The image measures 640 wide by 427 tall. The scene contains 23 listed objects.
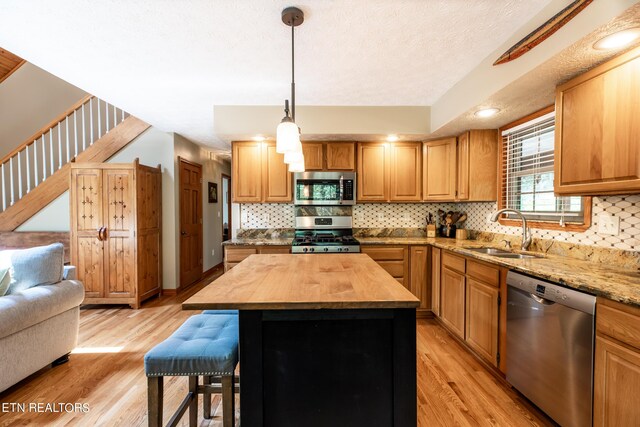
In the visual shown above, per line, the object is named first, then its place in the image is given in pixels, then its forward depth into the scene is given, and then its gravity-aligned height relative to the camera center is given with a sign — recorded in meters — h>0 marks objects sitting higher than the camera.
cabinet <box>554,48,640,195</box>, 1.49 +0.46
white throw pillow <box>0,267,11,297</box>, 2.03 -0.52
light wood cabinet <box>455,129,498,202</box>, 3.15 +0.48
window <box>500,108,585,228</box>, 2.38 +0.32
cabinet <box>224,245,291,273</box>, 3.44 -0.52
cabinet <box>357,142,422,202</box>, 3.76 +0.51
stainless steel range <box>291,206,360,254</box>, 3.85 -0.19
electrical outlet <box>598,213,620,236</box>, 1.94 -0.12
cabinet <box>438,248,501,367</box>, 2.21 -0.85
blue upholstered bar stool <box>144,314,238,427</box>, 1.28 -0.71
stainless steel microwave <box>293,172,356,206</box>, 3.70 +0.26
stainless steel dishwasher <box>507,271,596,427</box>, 1.46 -0.82
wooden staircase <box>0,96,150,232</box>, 3.91 +0.81
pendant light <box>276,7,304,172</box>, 1.68 +0.46
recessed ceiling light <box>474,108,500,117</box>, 2.56 +0.89
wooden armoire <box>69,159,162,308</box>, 3.59 -0.29
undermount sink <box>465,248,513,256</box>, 2.68 -0.42
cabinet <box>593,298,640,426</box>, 1.23 -0.73
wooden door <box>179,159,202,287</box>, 4.59 -0.24
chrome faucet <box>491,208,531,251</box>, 2.50 -0.22
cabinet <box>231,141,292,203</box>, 3.73 +0.46
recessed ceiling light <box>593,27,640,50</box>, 1.42 +0.89
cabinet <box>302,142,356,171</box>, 3.73 +0.69
